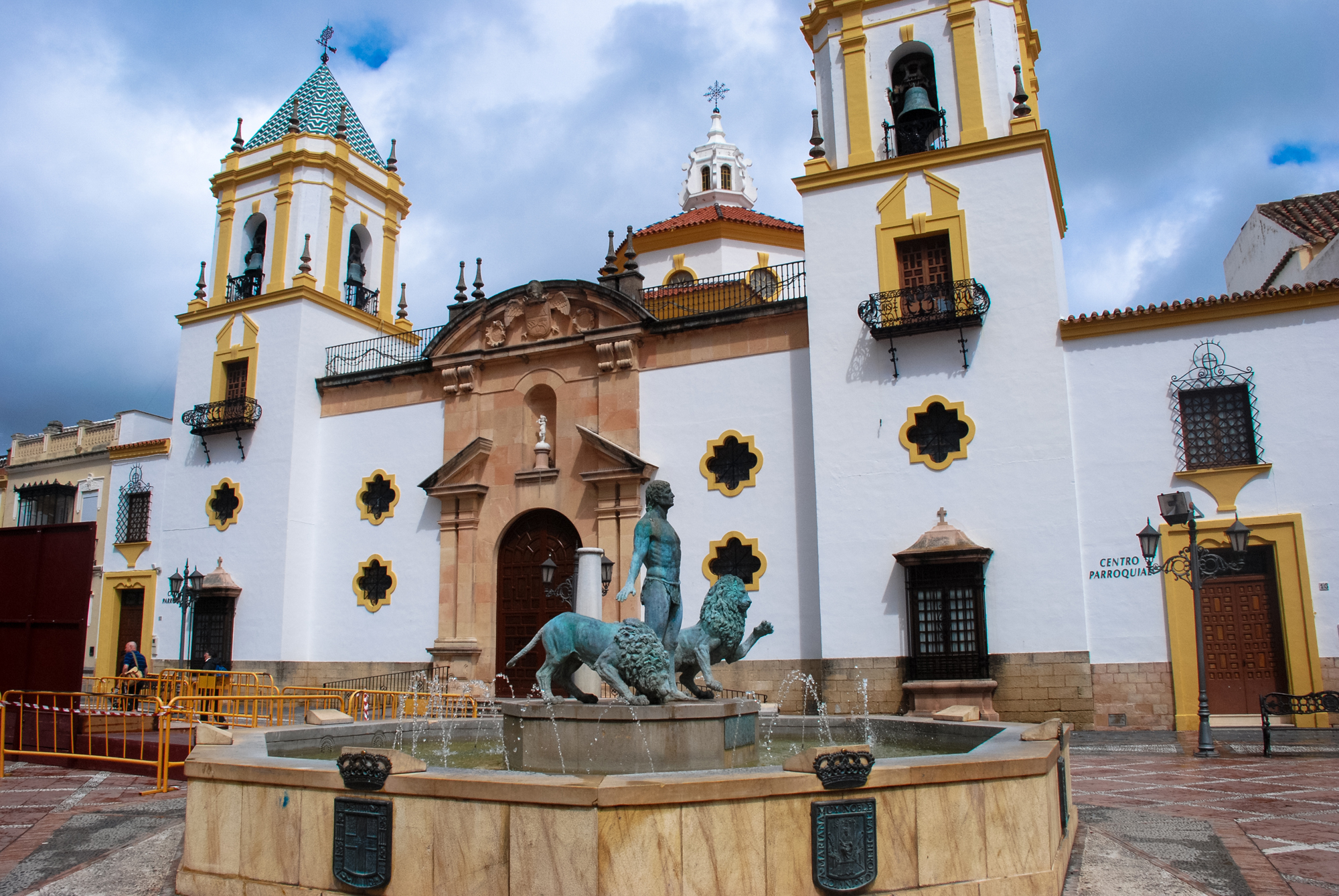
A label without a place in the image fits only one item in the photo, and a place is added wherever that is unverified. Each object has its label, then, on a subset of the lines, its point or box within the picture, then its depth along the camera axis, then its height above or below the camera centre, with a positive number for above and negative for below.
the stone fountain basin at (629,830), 4.32 -0.94
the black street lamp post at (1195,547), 11.08 +0.90
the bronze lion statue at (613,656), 6.52 -0.19
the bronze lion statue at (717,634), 7.05 -0.04
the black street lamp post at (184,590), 20.39 +0.89
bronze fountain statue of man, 7.32 +0.46
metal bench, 10.93 -0.94
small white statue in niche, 18.34 +3.27
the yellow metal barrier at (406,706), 15.65 -1.23
